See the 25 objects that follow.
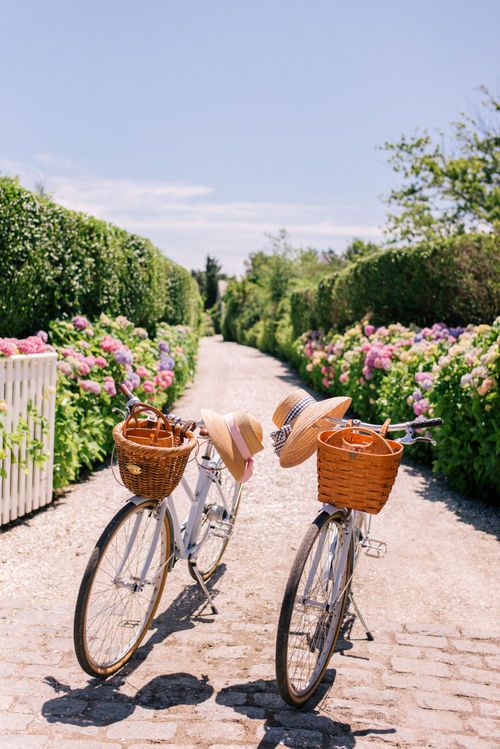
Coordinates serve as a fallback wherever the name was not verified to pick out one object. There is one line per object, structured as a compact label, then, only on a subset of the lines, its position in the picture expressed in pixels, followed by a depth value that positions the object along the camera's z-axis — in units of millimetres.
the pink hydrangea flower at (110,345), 7496
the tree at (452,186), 19844
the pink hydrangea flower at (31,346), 5667
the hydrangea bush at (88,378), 5973
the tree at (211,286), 79250
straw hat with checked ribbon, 3318
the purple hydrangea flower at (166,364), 10188
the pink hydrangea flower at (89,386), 6629
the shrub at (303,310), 17719
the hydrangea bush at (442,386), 6105
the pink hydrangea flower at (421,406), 7344
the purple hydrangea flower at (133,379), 7762
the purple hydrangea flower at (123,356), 7473
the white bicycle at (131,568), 2986
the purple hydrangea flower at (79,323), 7660
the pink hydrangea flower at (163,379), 9453
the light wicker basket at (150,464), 2998
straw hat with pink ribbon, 3461
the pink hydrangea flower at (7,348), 5070
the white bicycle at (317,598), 2820
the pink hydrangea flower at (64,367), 6565
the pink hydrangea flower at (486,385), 5949
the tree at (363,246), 27562
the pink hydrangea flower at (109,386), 6945
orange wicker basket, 2924
